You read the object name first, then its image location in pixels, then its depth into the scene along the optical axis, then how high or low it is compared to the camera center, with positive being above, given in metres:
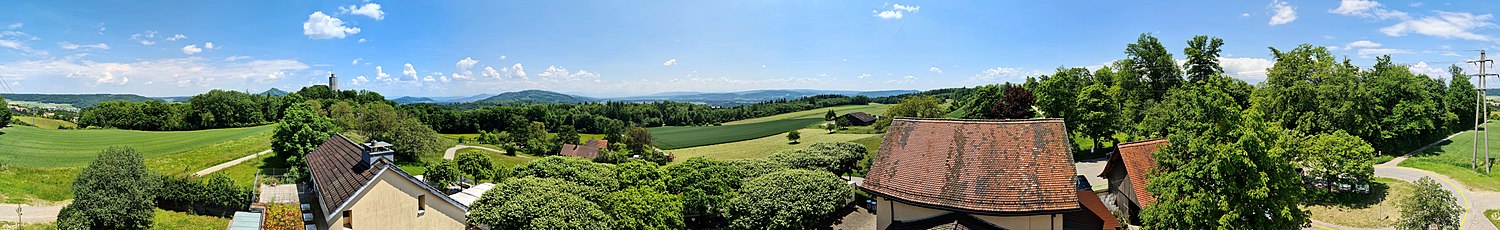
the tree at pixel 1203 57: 41.44 +2.46
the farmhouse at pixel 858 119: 88.88 -3.30
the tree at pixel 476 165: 34.56 -3.76
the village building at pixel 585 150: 65.19 -5.62
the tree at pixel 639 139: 65.44 -4.48
